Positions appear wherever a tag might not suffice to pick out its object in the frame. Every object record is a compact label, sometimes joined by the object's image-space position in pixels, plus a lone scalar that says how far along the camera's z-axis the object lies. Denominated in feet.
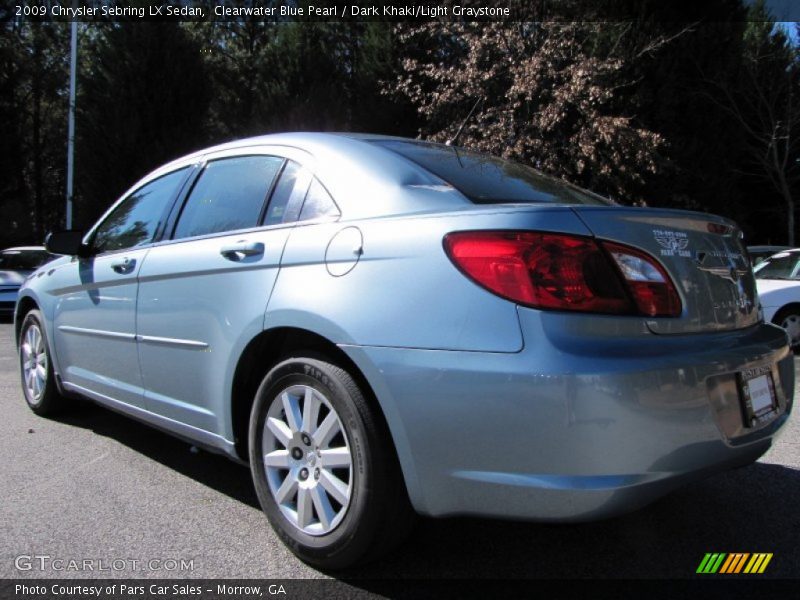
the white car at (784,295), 28.17
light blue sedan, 6.43
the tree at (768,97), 54.03
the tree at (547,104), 39.58
